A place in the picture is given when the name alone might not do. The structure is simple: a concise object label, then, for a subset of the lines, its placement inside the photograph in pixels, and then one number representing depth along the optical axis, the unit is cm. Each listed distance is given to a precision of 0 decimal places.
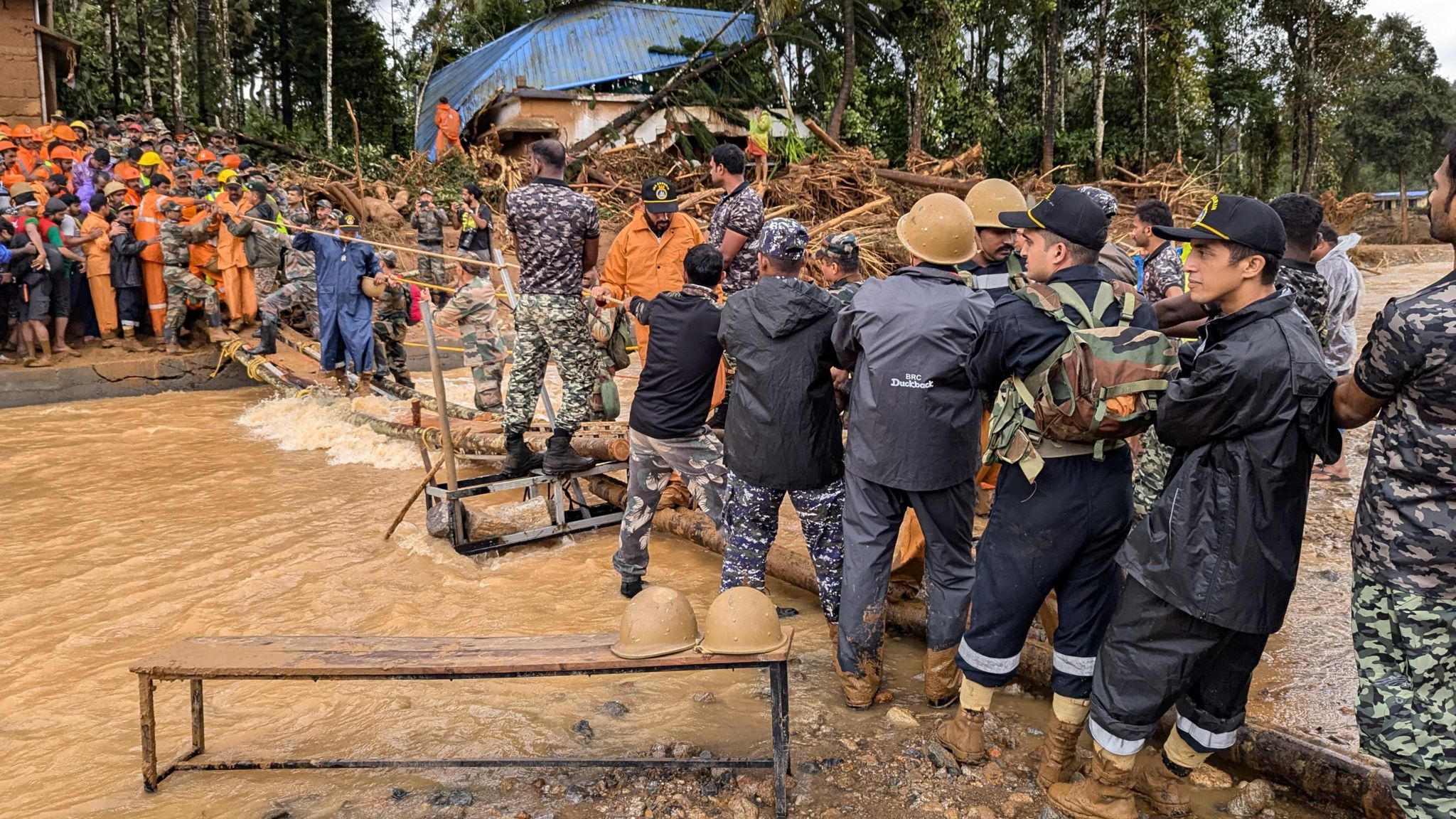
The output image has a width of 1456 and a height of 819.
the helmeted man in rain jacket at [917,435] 347
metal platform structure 564
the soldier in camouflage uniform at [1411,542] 227
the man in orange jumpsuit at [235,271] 1125
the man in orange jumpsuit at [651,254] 591
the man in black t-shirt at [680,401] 459
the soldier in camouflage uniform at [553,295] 562
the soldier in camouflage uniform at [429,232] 1414
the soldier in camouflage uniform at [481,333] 799
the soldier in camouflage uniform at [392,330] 995
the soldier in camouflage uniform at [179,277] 1109
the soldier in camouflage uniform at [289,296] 1094
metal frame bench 305
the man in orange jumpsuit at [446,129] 1938
